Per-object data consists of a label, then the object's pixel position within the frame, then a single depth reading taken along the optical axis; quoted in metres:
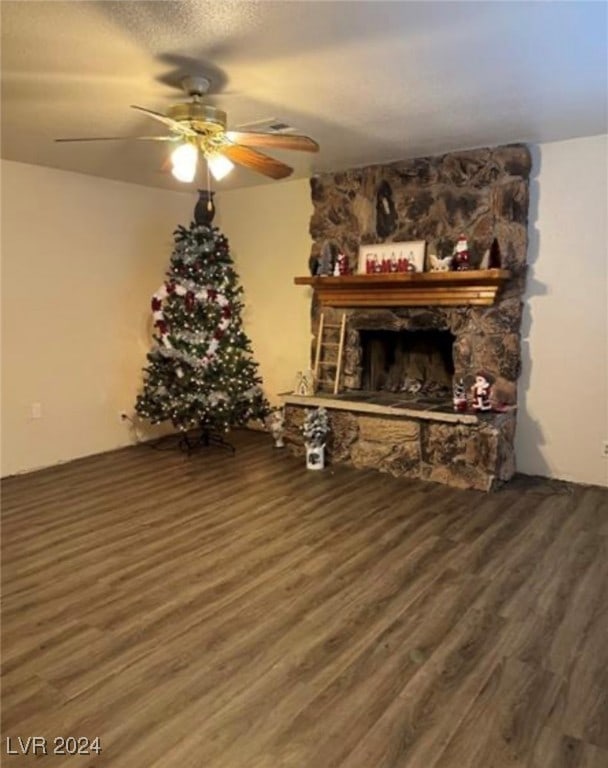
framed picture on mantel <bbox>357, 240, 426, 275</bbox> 4.54
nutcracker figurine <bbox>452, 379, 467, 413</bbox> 4.07
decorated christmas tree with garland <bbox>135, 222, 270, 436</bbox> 4.75
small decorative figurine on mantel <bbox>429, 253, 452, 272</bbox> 4.30
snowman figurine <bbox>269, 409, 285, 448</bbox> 5.00
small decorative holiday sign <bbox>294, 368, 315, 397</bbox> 4.89
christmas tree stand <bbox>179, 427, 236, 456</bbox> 5.12
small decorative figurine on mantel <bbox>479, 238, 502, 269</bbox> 4.05
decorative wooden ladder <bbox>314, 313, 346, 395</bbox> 5.04
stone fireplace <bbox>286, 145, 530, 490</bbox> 4.06
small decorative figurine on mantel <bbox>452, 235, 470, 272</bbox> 4.19
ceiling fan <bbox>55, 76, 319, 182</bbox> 2.73
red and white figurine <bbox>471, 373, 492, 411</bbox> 4.07
